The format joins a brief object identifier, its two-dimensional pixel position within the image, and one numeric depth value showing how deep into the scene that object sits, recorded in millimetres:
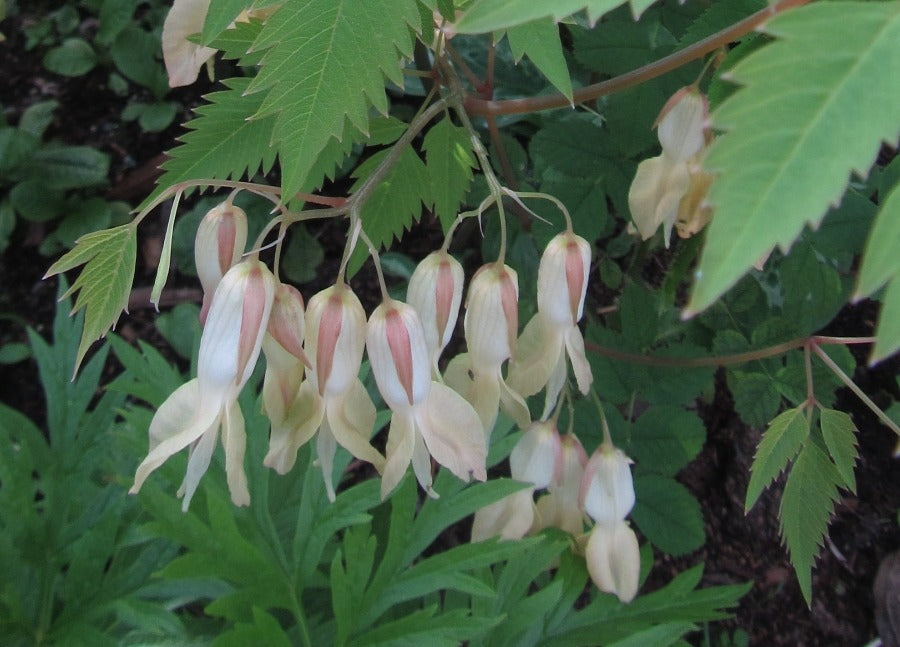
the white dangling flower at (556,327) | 427
